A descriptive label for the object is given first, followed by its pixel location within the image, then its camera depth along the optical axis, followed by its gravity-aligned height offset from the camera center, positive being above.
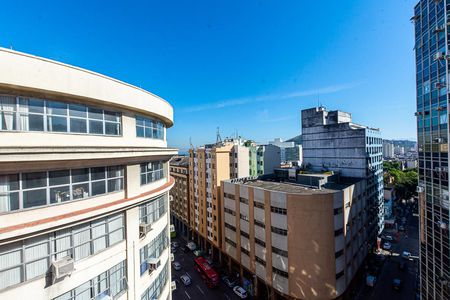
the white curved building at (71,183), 6.50 -1.07
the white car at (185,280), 31.82 -19.33
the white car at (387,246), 39.91 -18.87
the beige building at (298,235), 22.50 -10.21
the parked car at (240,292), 28.39 -19.21
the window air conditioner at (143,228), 10.87 -3.86
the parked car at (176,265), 36.44 -19.67
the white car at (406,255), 36.44 -18.83
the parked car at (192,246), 44.28 -19.66
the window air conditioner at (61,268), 7.21 -3.85
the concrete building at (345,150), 33.78 -0.59
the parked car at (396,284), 28.73 -18.79
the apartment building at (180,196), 49.09 -10.77
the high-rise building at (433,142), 16.22 +0.13
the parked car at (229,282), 31.05 -19.54
